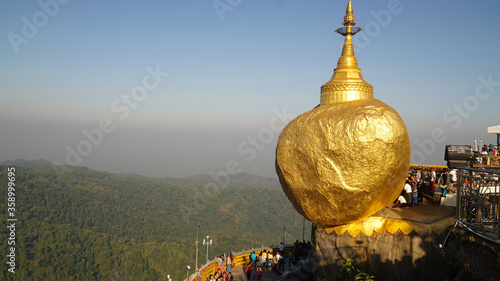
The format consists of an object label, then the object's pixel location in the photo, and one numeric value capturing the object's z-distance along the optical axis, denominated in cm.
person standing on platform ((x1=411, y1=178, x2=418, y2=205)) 1385
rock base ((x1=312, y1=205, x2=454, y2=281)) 1182
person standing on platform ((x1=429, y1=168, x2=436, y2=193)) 1486
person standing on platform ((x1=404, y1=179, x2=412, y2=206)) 1359
